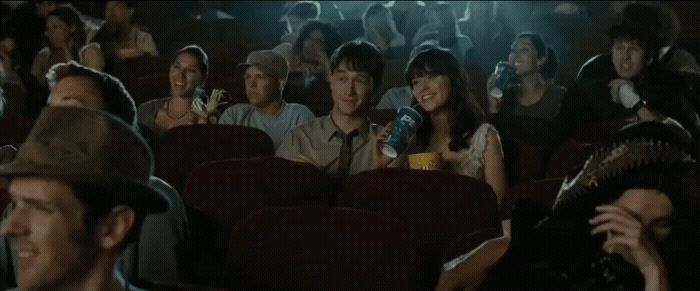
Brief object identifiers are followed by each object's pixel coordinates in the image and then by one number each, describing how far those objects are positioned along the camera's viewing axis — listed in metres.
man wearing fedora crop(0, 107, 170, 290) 1.45
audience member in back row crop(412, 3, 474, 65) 5.57
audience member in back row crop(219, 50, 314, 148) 4.04
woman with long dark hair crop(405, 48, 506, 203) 3.25
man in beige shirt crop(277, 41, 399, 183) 3.39
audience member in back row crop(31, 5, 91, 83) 5.31
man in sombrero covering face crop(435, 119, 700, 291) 1.85
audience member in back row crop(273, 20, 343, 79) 4.93
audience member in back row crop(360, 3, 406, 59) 6.09
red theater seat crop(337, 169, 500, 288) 2.69
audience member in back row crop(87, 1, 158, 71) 5.82
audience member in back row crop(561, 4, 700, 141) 3.81
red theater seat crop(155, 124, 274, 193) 3.35
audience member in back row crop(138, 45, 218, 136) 4.07
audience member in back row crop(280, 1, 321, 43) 6.11
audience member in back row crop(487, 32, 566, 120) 4.38
